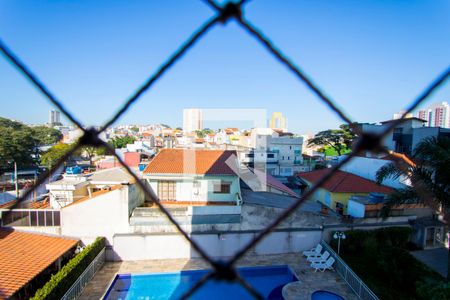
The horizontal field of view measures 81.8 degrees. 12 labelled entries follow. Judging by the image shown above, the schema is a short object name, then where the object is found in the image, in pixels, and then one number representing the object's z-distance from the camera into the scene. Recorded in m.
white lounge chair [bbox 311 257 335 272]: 10.77
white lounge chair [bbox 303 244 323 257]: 11.79
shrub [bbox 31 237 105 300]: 7.41
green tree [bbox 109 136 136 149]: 54.89
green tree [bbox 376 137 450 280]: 7.85
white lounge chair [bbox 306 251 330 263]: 11.18
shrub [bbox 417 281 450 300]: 6.45
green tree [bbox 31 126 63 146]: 54.30
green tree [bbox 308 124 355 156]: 35.49
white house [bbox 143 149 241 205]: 14.84
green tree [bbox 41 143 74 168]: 35.56
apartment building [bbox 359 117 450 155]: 21.27
